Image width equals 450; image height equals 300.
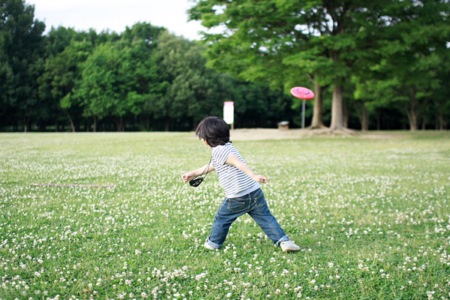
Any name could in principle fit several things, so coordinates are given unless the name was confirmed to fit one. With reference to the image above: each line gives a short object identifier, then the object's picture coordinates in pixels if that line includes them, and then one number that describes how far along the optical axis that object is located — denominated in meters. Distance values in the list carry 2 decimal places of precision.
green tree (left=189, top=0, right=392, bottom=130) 31.47
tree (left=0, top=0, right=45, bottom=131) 62.59
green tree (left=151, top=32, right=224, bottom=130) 68.19
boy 5.61
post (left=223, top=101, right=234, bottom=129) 36.22
